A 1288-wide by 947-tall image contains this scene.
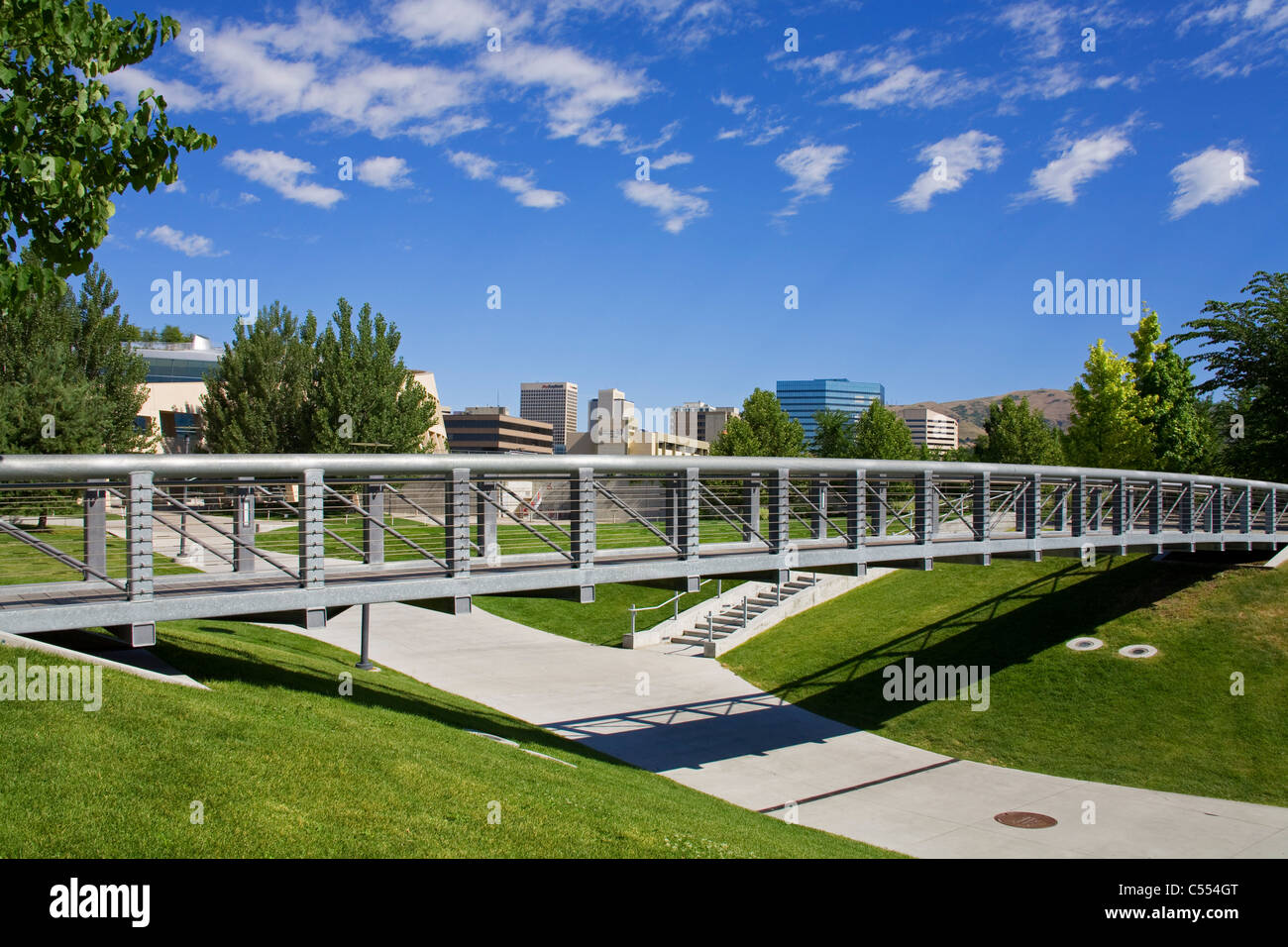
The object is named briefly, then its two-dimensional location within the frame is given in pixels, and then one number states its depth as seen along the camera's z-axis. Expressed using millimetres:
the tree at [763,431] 54375
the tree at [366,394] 42000
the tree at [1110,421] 39562
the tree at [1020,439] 56875
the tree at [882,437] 55531
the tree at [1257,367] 33031
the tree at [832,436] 61250
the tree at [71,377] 30156
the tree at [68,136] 7211
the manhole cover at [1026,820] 14305
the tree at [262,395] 43500
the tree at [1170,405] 39812
